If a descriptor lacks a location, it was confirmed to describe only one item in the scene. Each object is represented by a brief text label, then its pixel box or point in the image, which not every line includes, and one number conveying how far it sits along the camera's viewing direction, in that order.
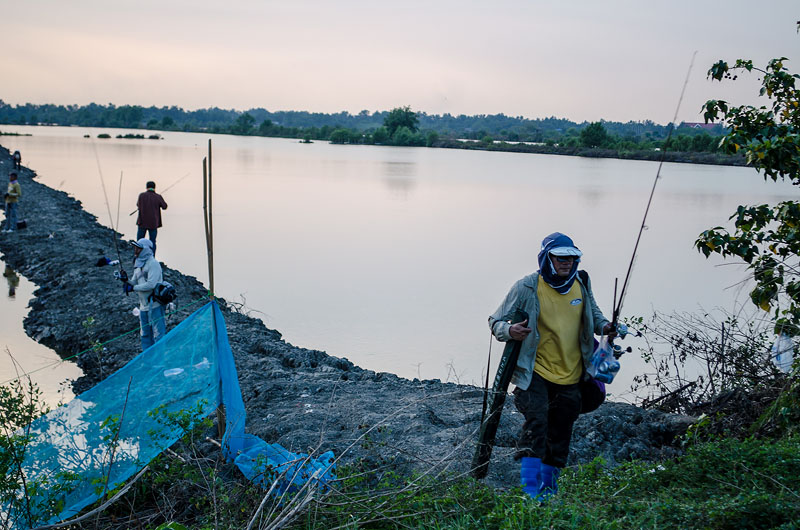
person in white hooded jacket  7.99
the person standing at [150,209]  13.78
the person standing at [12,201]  17.16
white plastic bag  6.19
